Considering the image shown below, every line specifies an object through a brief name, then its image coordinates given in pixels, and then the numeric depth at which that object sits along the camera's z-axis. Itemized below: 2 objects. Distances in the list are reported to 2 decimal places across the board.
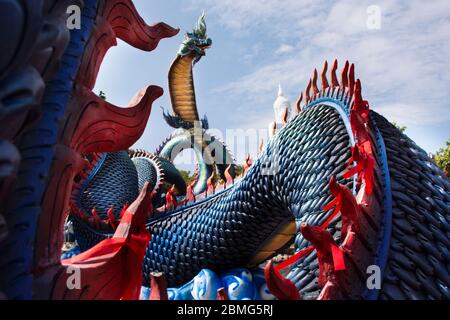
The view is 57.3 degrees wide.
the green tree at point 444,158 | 11.06
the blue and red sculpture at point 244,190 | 0.69
